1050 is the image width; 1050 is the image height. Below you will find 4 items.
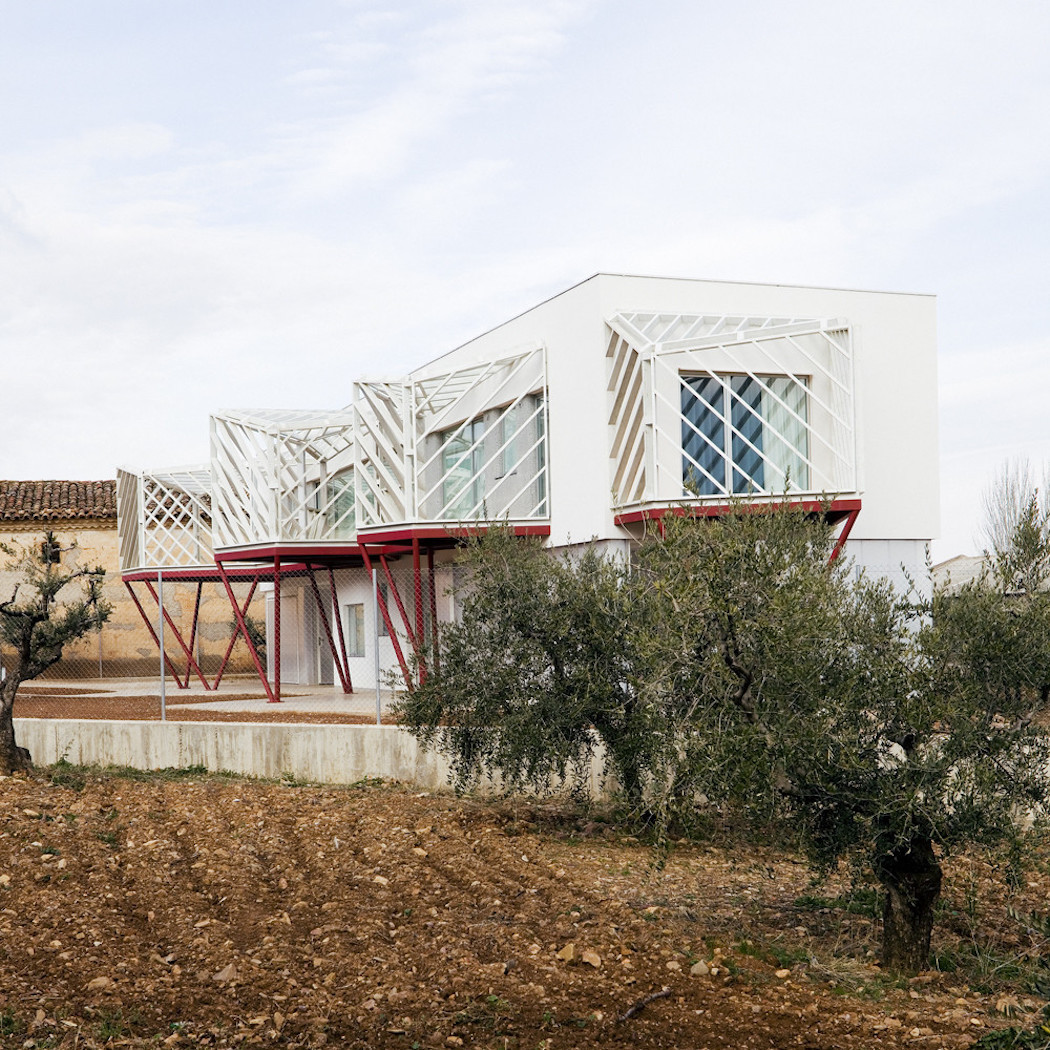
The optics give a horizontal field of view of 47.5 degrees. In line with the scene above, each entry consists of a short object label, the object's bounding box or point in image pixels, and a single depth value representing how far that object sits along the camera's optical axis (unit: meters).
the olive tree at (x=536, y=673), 10.20
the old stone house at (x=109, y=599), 33.25
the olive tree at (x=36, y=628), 13.45
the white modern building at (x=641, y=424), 16.83
